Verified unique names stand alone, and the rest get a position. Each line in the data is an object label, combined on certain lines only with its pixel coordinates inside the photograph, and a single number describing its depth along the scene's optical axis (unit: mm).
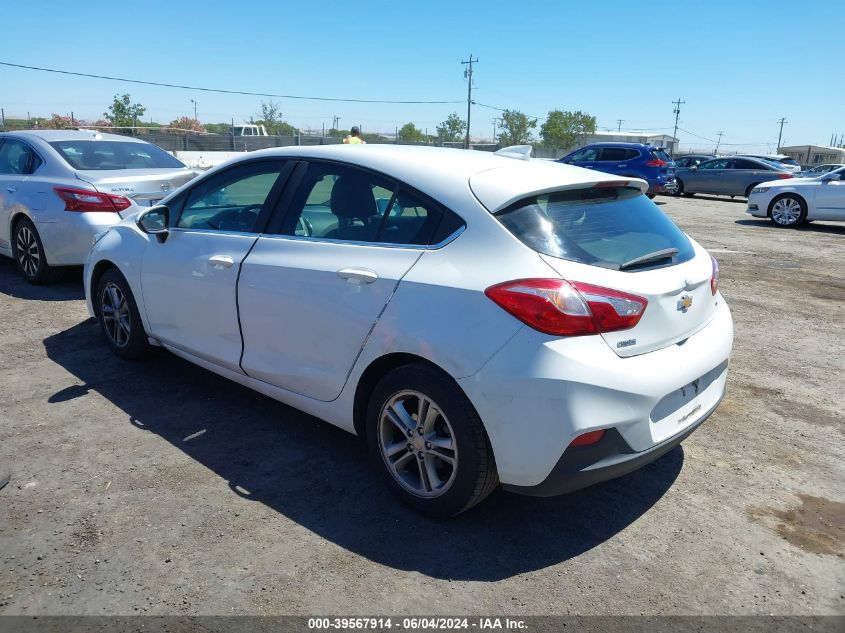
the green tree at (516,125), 87062
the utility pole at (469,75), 69125
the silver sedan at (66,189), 6668
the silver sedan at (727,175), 22047
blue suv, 19891
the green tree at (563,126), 86875
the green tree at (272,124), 71656
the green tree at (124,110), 58562
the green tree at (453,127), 84750
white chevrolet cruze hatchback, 2639
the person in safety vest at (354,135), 14320
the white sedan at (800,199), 14122
